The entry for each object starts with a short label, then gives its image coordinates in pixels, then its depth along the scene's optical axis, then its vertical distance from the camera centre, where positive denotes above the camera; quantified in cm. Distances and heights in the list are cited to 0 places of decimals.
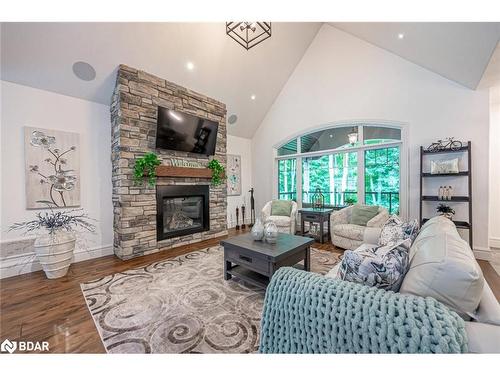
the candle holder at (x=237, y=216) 569 -87
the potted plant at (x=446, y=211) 321 -41
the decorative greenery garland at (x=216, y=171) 461 +30
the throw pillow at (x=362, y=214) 366 -52
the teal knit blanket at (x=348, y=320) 72 -53
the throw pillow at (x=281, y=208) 470 -53
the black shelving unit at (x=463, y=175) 322 +6
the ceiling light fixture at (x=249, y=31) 255 +264
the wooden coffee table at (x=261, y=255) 219 -77
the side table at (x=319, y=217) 414 -66
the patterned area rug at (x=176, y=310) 158 -116
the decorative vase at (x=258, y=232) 259 -58
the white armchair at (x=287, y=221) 432 -76
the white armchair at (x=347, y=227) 341 -73
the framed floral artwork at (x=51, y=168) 293 +26
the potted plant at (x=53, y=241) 265 -70
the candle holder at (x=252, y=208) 614 -68
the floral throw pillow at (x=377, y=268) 111 -45
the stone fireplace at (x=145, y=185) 333 +4
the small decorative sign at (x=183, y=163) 399 +42
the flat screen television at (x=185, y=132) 368 +100
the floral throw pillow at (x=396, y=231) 198 -47
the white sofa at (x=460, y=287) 76 -46
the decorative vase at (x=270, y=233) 249 -57
